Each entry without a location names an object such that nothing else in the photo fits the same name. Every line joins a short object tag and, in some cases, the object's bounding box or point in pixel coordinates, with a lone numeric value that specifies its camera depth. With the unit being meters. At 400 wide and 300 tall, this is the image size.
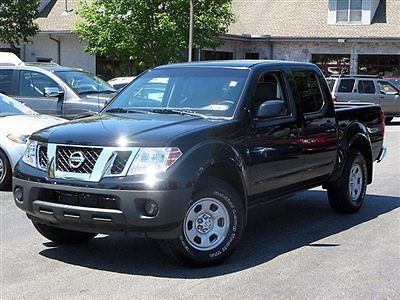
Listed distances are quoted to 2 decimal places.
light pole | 22.81
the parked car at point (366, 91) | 23.70
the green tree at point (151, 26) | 25.30
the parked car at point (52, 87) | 12.65
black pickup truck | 5.29
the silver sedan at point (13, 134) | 9.24
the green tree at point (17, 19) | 28.67
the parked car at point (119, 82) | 19.52
